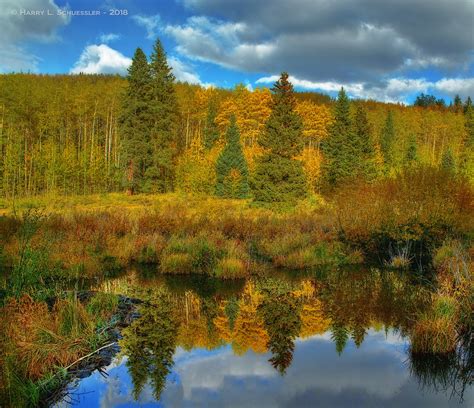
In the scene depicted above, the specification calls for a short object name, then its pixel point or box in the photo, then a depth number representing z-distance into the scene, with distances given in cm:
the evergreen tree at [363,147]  4584
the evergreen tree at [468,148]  5798
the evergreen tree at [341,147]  4572
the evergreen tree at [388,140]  5916
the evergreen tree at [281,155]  3481
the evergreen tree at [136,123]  4297
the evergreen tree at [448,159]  5431
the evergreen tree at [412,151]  5558
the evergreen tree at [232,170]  4044
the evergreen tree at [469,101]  7761
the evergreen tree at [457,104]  10938
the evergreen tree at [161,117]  4378
